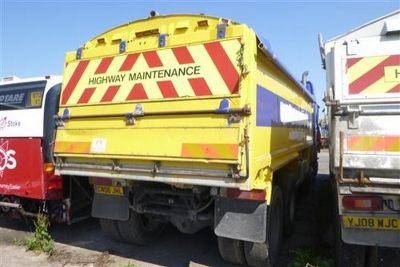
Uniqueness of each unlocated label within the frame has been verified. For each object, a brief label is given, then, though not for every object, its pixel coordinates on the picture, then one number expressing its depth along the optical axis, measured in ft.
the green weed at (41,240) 15.53
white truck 9.26
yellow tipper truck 11.07
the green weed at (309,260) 12.65
